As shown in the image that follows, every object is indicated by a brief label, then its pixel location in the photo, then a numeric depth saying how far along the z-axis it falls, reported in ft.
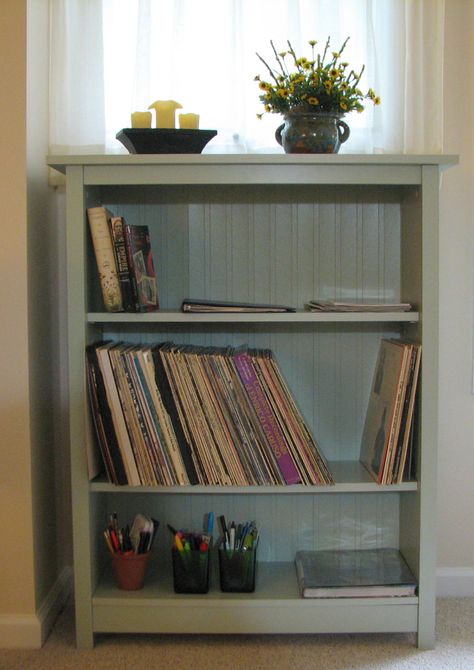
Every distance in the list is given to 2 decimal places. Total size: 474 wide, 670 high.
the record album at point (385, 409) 5.09
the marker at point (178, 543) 5.29
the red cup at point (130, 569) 5.31
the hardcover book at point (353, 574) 5.23
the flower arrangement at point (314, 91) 5.07
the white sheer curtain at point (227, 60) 5.67
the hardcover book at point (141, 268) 5.04
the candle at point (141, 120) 5.22
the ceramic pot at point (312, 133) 5.04
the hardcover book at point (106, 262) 5.04
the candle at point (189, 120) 5.23
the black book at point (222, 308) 5.08
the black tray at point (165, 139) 5.07
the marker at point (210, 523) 5.66
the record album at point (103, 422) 5.07
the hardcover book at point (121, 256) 5.03
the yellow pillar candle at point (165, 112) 5.24
